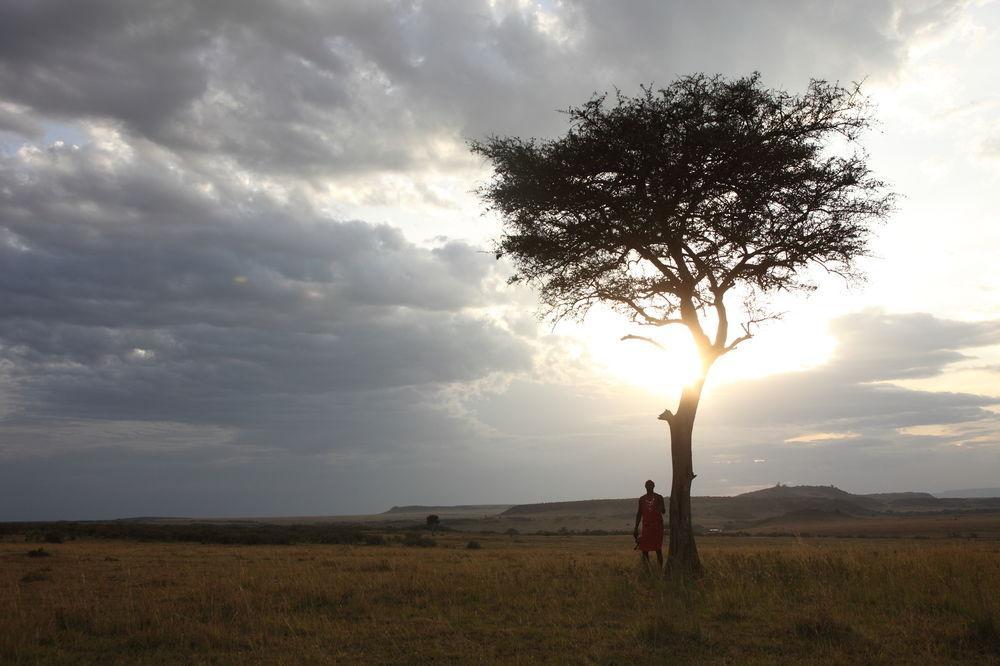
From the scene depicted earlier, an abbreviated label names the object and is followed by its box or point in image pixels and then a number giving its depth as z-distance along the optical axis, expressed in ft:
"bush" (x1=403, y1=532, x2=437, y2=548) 145.69
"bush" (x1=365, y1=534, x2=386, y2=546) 150.51
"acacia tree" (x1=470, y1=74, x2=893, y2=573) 57.21
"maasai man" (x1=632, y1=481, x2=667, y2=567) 54.44
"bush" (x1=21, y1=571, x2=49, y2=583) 61.05
